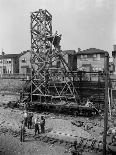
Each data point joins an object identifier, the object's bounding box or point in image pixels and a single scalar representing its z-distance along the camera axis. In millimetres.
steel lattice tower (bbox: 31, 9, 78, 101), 28297
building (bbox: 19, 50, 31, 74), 56500
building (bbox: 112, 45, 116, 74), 41656
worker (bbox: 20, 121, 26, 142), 17109
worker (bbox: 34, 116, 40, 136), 18455
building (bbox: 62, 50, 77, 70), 50812
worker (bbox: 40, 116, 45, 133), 18972
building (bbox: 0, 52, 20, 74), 59594
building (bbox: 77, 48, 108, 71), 47397
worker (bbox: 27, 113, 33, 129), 20203
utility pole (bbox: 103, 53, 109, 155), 13922
